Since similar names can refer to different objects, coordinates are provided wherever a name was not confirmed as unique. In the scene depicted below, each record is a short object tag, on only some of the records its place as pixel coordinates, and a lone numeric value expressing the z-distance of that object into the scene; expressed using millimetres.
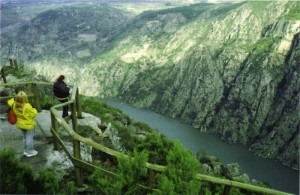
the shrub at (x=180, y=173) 7054
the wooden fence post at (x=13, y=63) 26761
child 11383
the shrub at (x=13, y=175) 8828
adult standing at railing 14675
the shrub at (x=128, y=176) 7629
